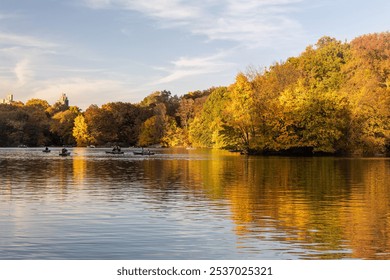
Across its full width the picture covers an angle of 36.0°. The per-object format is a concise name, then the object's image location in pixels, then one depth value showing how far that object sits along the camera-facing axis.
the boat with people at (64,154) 73.29
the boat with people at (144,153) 77.43
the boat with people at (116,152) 85.06
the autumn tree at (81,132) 145.12
